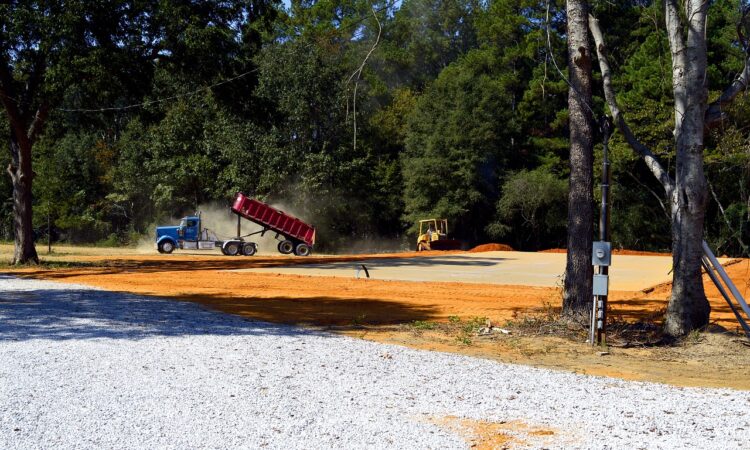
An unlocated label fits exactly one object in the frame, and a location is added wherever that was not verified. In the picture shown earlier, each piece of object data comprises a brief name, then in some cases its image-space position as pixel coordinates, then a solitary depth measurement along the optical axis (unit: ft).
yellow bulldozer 153.38
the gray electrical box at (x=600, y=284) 36.51
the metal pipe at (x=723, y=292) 38.30
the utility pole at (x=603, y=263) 36.81
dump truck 125.39
